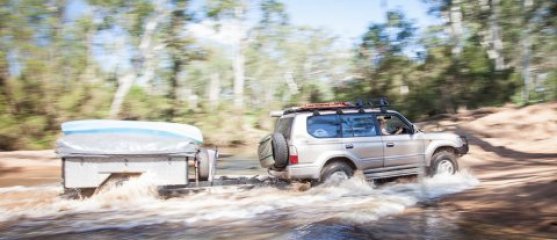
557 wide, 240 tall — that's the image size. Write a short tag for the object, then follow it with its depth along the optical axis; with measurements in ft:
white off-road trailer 26.73
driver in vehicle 34.36
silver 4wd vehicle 31.40
